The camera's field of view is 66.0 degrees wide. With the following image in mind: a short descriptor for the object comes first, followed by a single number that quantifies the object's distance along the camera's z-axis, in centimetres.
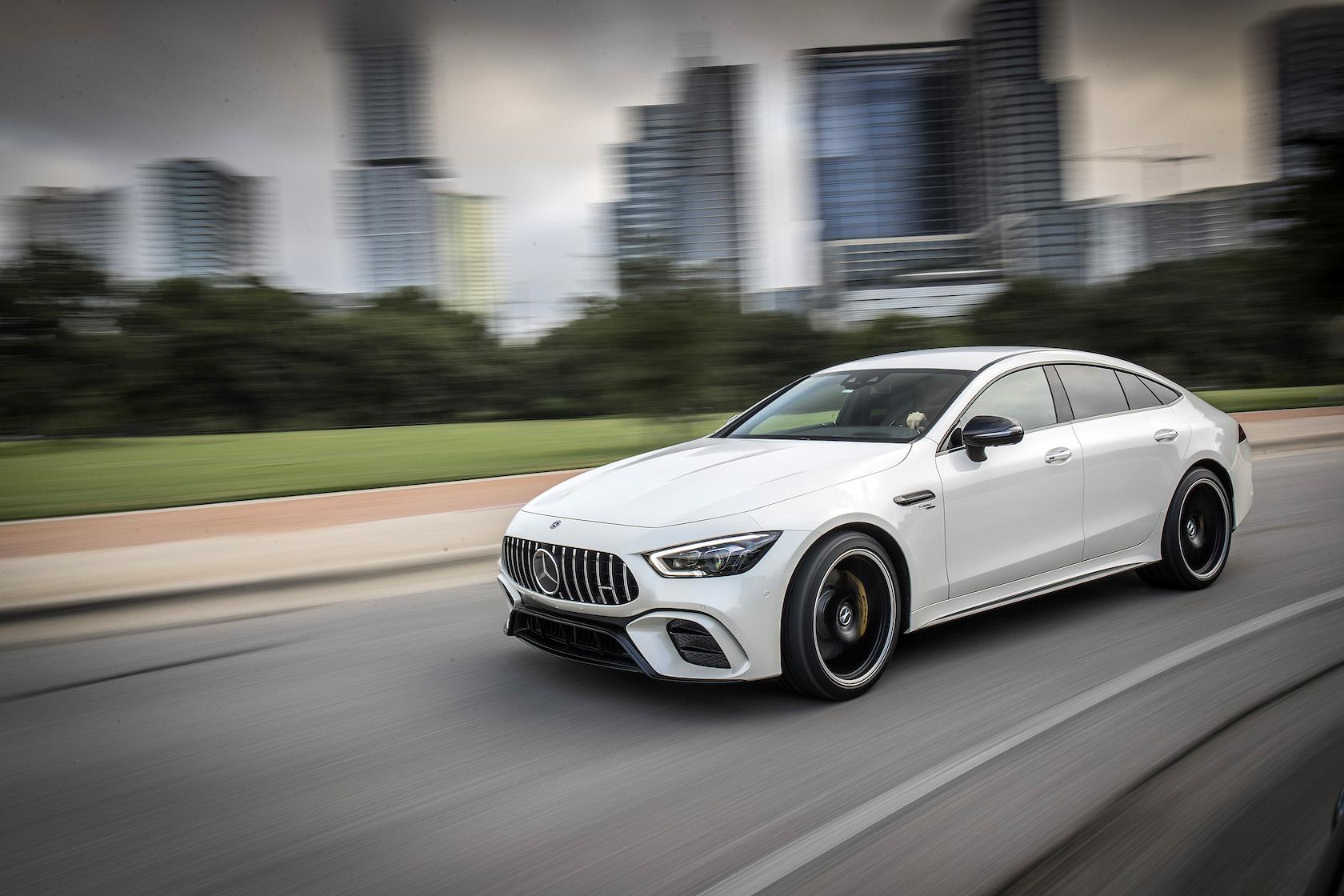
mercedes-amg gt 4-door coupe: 419
